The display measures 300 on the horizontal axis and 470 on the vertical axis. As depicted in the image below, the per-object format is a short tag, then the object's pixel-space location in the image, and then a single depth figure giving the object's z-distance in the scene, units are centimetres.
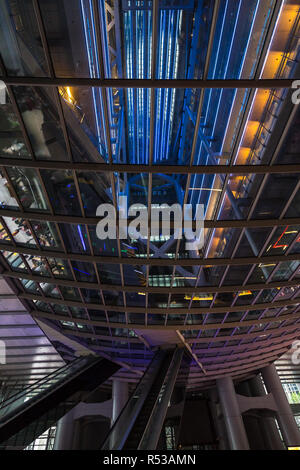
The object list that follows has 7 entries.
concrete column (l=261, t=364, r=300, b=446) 3446
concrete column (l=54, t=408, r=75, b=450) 3295
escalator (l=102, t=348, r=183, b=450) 1171
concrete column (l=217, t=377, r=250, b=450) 3328
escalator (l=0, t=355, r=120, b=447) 1888
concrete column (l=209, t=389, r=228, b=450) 3706
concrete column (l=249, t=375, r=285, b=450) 3938
